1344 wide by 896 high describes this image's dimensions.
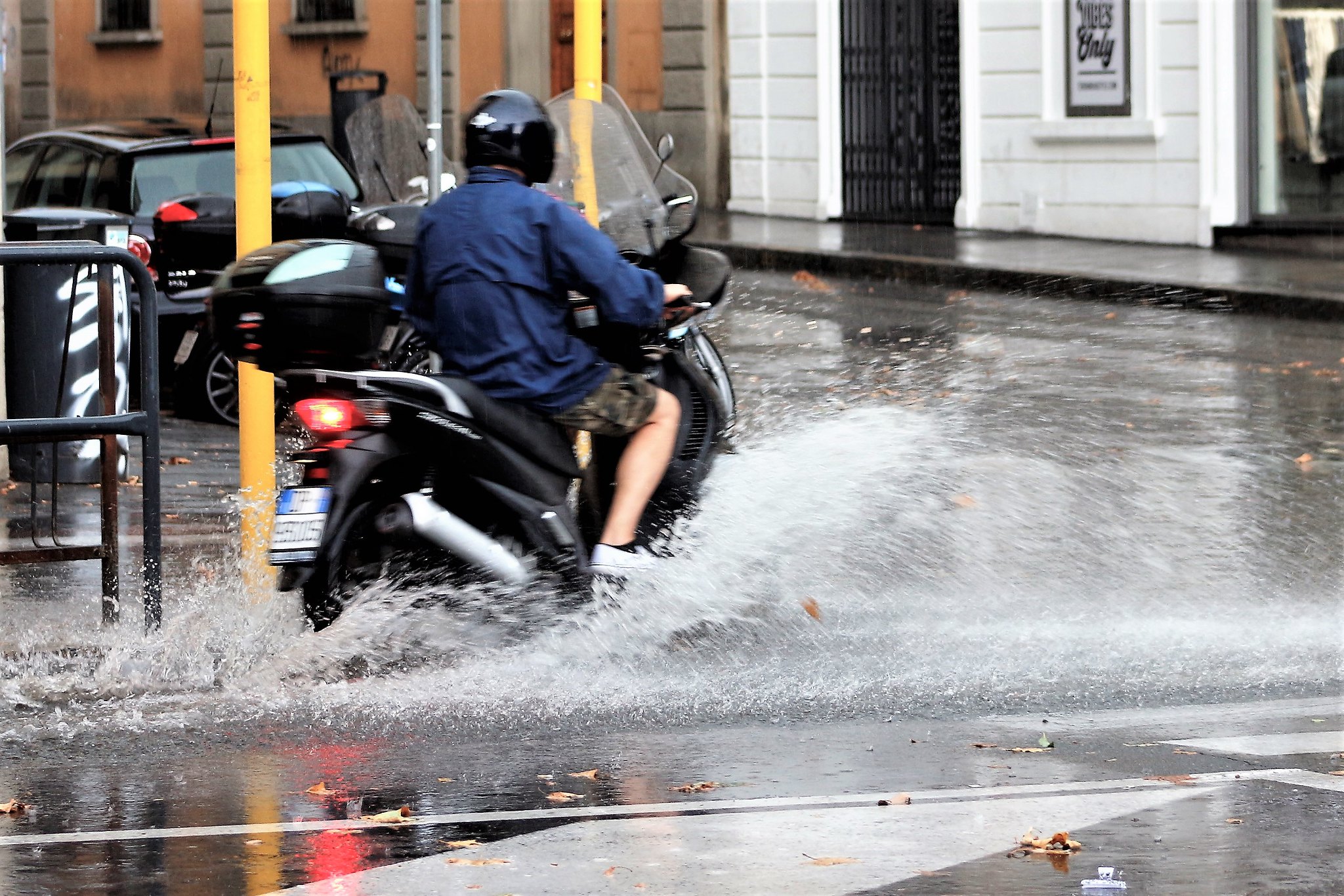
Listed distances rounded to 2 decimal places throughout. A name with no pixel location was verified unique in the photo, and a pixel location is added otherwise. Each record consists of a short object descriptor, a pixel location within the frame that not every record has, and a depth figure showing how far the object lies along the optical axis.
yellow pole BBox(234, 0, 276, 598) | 13.23
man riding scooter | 11.51
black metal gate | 44.22
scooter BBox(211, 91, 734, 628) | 11.01
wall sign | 39.37
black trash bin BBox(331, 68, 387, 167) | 45.06
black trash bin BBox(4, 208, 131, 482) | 17.73
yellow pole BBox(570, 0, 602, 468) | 15.27
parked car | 22.81
